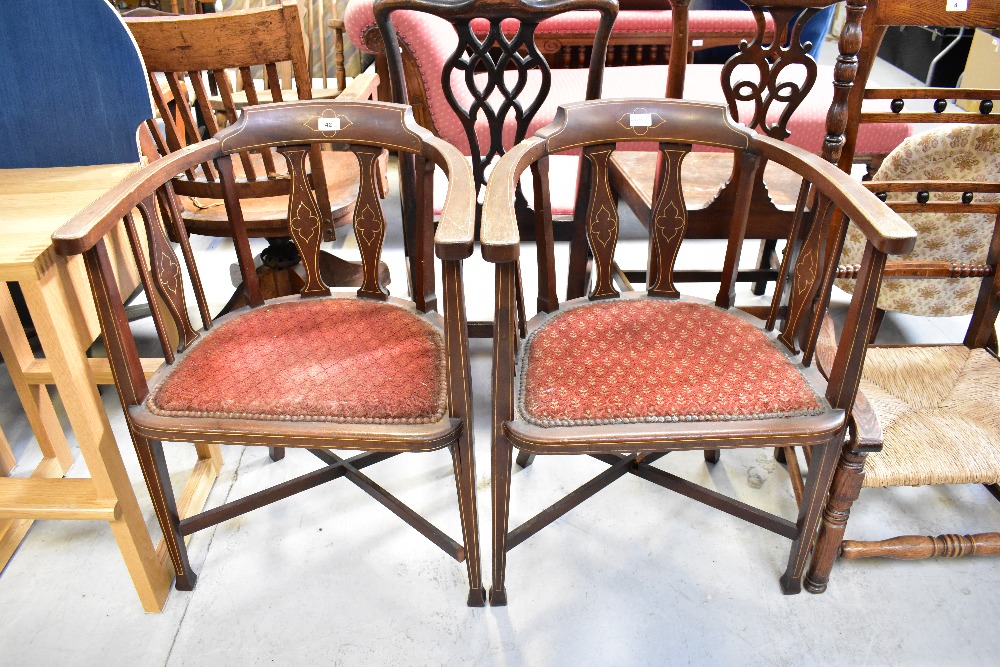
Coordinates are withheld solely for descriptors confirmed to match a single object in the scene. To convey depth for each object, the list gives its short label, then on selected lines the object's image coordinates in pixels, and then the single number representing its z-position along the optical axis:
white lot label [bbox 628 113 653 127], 1.39
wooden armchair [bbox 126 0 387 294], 1.67
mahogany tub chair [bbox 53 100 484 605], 1.14
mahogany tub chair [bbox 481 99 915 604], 1.13
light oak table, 1.12
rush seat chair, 1.29
